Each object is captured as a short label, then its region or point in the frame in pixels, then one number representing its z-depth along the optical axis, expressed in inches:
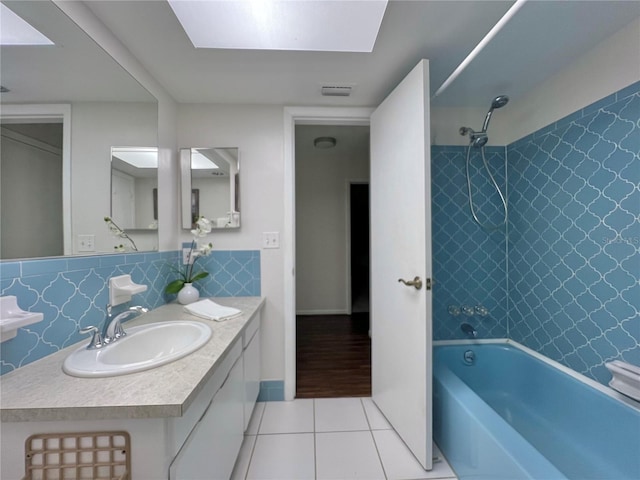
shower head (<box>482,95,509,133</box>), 56.0
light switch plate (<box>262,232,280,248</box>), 67.4
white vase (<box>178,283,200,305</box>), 58.1
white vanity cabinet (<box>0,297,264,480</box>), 22.8
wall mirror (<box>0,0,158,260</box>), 29.6
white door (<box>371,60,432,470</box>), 44.4
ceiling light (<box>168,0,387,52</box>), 36.1
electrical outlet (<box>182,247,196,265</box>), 64.6
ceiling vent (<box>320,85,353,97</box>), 59.3
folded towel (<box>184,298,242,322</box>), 48.3
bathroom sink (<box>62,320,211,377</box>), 28.3
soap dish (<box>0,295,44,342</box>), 26.0
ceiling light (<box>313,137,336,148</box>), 113.1
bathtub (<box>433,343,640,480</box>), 37.5
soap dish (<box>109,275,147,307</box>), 42.4
